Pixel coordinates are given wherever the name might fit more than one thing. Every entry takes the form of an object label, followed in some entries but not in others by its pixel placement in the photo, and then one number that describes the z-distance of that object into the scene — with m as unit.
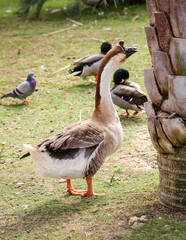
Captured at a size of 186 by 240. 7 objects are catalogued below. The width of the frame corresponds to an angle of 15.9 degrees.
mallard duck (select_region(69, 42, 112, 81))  13.38
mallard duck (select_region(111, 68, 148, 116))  10.65
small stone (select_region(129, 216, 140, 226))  5.54
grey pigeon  11.96
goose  6.59
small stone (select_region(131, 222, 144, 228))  5.41
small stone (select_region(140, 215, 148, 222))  5.53
